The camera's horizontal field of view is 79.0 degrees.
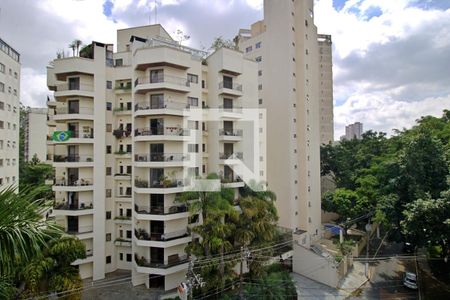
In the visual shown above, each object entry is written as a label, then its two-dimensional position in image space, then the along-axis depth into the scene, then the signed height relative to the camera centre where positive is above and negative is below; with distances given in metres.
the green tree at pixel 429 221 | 15.14 -3.68
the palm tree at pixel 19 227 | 3.70 -0.95
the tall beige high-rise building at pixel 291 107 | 24.64 +4.69
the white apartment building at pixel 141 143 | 17.92 +1.16
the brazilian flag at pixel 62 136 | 19.19 +1.70
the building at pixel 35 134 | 38.91 +3.81
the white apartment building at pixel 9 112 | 24.59 +4.53
